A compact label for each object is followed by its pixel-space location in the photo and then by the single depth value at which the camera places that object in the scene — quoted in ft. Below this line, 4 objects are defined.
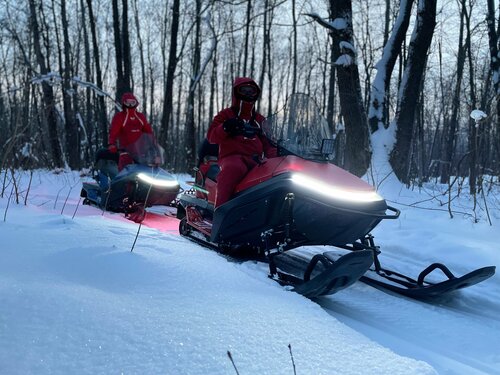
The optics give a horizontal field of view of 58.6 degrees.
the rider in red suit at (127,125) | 23.44
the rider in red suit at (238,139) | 12.56
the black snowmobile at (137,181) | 20.81
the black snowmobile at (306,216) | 9.74
